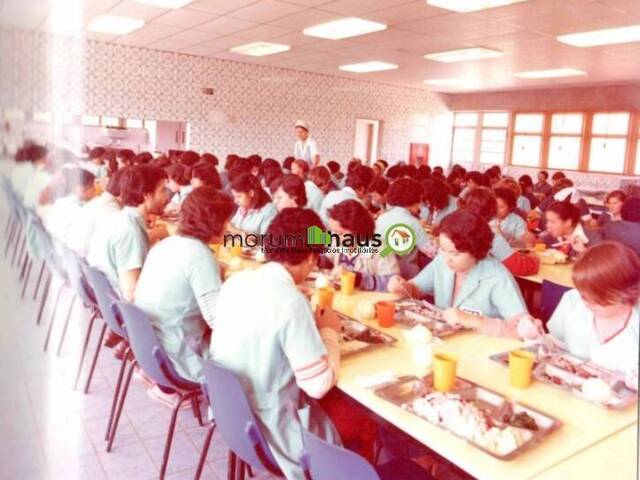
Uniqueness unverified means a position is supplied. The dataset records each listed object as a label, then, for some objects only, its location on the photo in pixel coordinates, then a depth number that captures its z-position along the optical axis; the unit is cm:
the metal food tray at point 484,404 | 119
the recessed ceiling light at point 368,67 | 756
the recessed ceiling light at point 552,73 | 727
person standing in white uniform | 670
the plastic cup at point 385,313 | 194
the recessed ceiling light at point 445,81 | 875
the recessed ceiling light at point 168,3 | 483
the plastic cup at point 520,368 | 148
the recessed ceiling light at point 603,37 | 488
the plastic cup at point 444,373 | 143
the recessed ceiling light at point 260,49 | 660
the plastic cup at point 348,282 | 235
